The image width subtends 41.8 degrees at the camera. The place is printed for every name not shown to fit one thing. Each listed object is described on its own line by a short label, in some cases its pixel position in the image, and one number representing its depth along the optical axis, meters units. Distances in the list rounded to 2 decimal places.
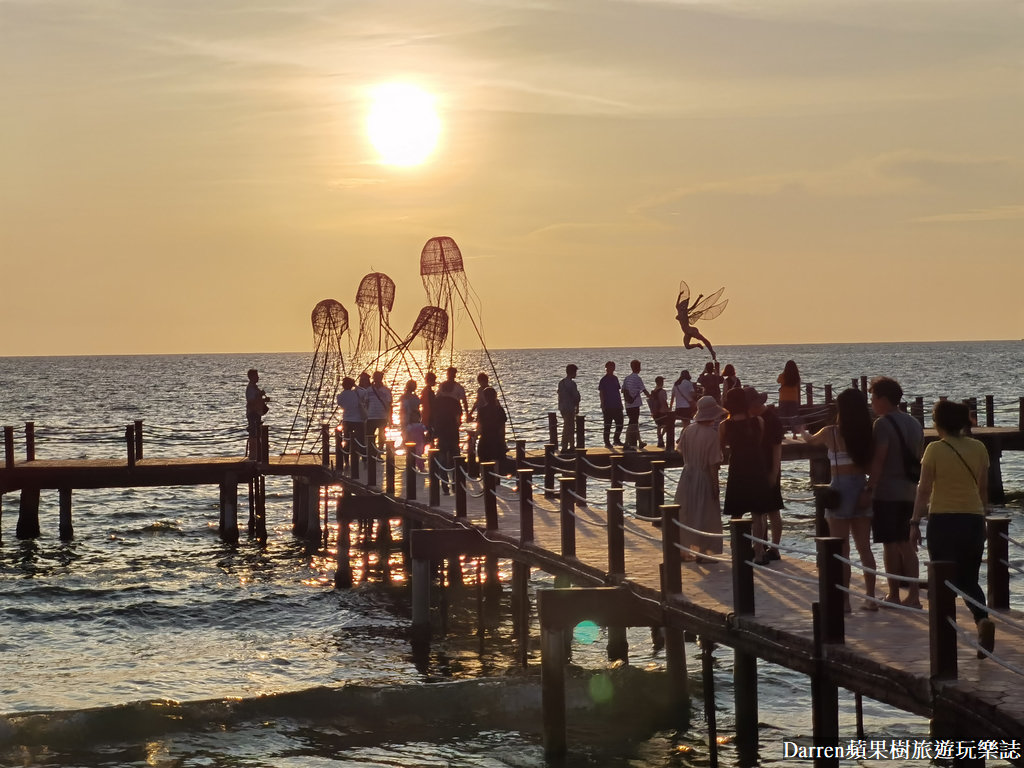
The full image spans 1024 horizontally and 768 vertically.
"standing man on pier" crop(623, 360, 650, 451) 31.83
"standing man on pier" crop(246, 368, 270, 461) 30.62
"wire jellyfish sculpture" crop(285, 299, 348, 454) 35.06
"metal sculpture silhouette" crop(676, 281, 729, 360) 31.52
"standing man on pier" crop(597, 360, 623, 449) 30.86
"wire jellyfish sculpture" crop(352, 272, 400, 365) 32.47
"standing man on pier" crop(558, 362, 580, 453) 30.02
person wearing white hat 13.42
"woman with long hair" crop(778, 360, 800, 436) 19.89
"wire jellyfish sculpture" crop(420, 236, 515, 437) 30.67
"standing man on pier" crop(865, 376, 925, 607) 10.93
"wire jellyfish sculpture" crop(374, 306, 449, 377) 30.56
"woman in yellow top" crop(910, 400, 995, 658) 9.79
